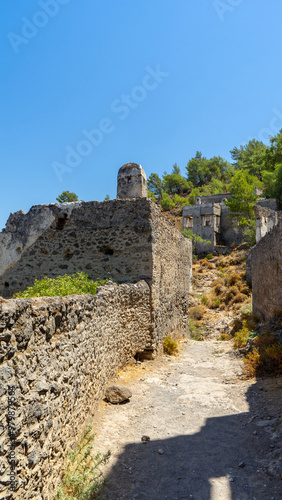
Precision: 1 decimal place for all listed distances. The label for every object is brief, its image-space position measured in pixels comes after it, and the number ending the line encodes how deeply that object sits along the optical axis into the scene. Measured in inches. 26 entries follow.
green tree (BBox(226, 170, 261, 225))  1549.0
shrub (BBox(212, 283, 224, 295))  1002.2
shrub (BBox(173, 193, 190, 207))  2337.6
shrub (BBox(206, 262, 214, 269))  1310.0
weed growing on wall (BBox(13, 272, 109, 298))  239.5
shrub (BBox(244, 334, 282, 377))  263.1
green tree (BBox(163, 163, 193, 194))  2770.7
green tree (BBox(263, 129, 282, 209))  1377.2
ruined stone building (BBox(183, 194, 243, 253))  1606.8
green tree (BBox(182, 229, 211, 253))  1565.0
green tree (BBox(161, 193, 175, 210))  2327.8
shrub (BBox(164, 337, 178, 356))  380.2
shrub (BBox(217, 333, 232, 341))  555.6
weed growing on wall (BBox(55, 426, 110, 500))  120.0
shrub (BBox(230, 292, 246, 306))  888.9
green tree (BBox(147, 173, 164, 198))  2754.7
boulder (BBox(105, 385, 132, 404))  214.5
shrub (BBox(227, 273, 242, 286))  1018.9
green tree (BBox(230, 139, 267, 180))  2196.4
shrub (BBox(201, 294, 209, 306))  940.9
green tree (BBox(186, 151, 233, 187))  2847.4
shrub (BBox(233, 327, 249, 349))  404.3
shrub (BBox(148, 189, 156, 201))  2554.1
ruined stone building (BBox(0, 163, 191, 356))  339.3
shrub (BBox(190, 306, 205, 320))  806.1
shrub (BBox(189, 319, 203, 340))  624.4
